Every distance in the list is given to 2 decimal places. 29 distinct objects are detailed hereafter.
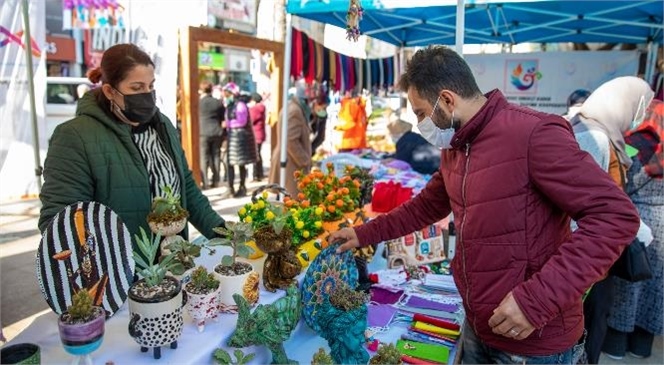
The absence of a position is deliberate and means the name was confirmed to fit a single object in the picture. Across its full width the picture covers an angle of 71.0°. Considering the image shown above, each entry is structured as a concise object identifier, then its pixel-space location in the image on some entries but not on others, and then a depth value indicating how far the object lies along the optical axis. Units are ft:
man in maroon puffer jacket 3.92
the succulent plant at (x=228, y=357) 3.89
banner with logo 23.93
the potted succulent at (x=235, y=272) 4.55
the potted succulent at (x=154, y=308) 3.58
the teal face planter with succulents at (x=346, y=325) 4.52
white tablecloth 3.82
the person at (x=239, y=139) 23.63
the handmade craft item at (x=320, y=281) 4.96
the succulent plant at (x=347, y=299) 4.57
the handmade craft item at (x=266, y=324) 4.10
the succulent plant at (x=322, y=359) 3.88
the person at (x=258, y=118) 27.43
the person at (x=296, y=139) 16.85
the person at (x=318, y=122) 28.71
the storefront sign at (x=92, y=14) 22.02
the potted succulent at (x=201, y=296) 4.14
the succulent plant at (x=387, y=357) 4.05
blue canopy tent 13.89
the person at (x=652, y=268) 9.83
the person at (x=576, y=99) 12.48
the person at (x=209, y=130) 24.20
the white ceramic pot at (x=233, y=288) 4.53
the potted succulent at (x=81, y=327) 3.19
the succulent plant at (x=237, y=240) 4.59
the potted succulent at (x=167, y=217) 5.22
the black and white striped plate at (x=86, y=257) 3.91
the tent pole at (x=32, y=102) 12.12
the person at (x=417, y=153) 14.98
